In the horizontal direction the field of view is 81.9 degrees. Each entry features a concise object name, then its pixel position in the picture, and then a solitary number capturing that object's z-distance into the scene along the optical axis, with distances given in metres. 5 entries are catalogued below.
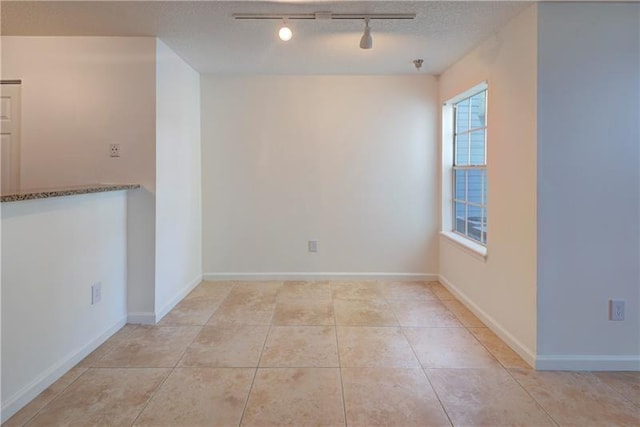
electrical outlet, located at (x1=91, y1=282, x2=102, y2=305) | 2.38
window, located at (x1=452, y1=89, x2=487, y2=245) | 3.15
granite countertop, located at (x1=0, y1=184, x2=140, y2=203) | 1.68
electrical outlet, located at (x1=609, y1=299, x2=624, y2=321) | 2.12
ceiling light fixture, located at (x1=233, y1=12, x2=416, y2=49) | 2.38
